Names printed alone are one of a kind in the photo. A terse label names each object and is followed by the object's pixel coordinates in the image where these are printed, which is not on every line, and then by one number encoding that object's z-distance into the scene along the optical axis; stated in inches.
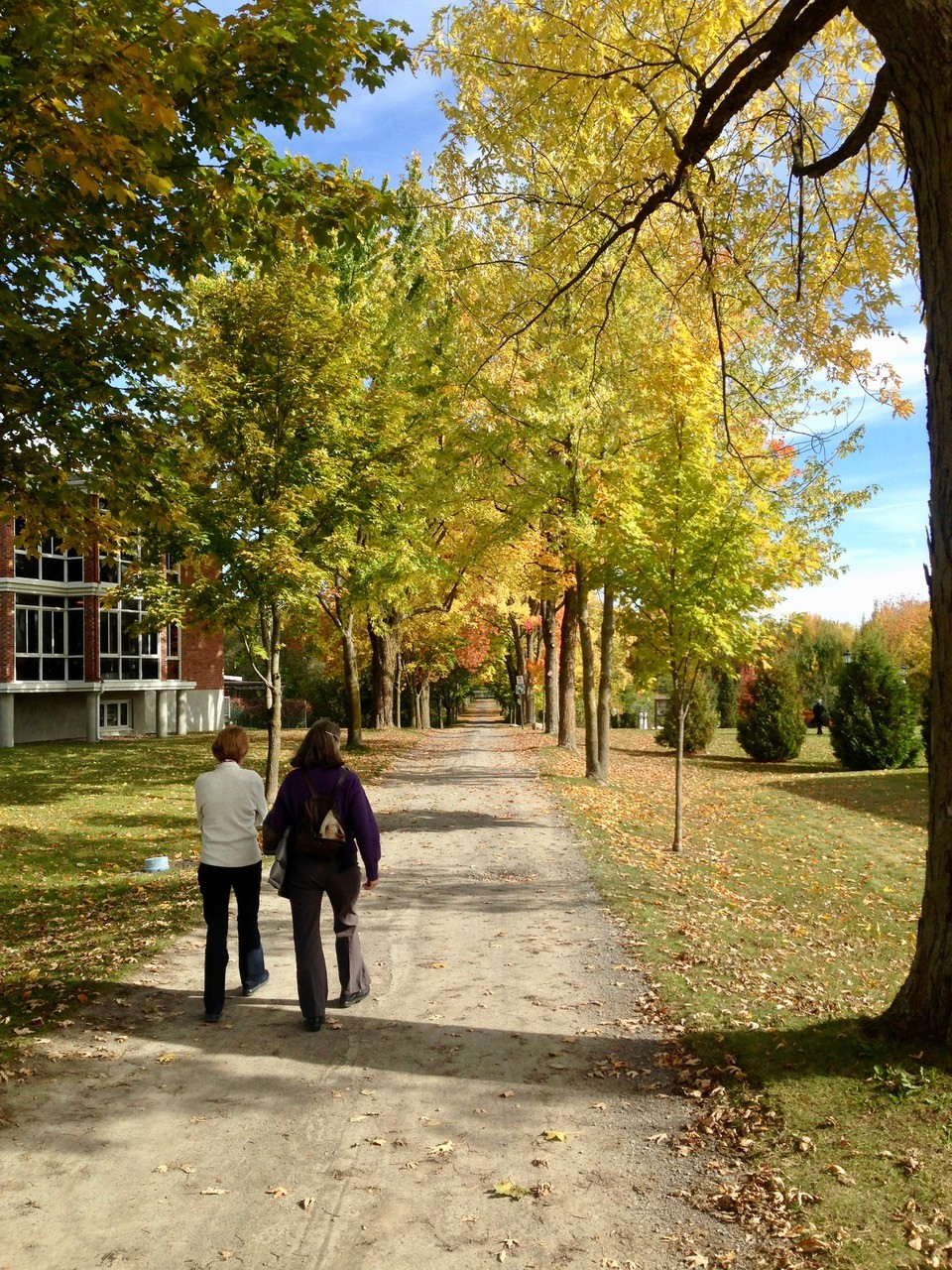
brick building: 1293.1
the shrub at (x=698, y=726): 1253.8
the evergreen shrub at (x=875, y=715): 1015.0
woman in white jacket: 236.1
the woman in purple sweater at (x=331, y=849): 232.7
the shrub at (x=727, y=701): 2018.9
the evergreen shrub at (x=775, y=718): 1136.2
